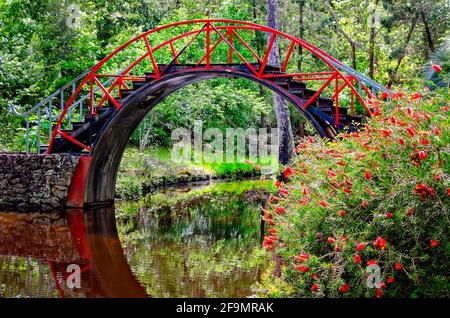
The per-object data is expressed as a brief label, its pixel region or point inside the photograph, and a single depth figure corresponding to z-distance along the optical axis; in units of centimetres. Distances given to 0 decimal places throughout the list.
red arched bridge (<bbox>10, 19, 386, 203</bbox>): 1314
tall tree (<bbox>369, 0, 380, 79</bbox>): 2198
